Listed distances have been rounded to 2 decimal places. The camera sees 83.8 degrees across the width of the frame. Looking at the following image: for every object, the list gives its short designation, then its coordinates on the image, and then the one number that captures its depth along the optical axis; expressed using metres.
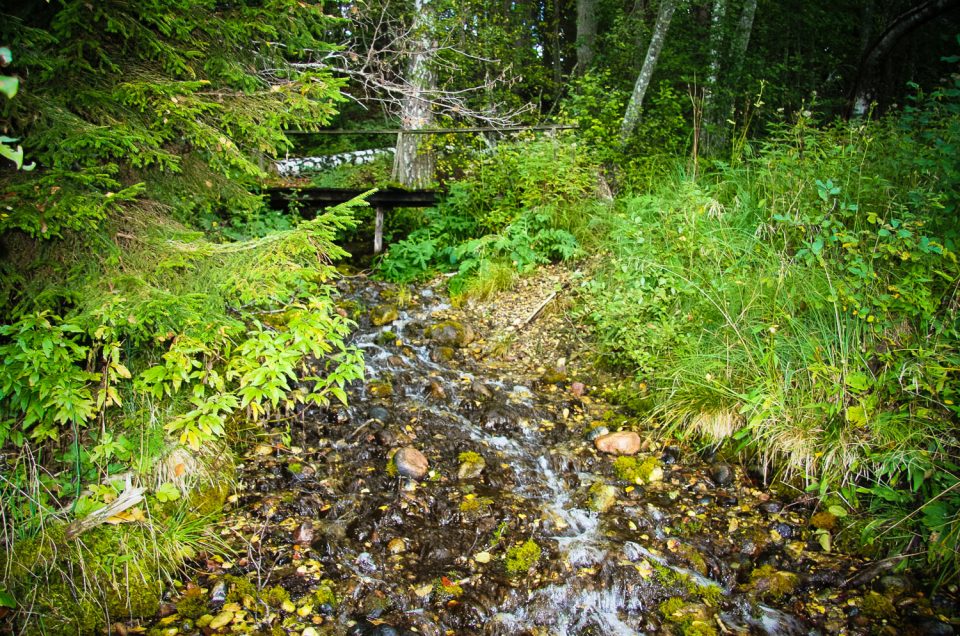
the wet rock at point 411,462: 4.45
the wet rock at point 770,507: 4.10
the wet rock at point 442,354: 6.37
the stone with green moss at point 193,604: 3.10
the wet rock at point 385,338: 6.63
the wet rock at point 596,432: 5.04
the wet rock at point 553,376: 5.98
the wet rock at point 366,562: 3.57
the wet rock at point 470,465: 4.54
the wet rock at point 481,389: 5.67
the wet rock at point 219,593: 3.20
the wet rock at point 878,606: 3.28
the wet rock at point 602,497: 4.24
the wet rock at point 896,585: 3.37
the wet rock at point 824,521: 3.88
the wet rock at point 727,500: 4.22
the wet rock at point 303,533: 3.71
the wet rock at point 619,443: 4.84
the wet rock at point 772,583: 3.51
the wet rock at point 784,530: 3.91
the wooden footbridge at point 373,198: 9.12
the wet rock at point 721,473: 4.43
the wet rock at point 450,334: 6.72
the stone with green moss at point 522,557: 3.63
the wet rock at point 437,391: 5.61
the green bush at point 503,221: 7.55
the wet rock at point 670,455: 4.71
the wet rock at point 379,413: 5.11
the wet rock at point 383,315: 7.09
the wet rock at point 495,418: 5.23
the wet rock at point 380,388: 5.54
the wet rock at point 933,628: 3.13
